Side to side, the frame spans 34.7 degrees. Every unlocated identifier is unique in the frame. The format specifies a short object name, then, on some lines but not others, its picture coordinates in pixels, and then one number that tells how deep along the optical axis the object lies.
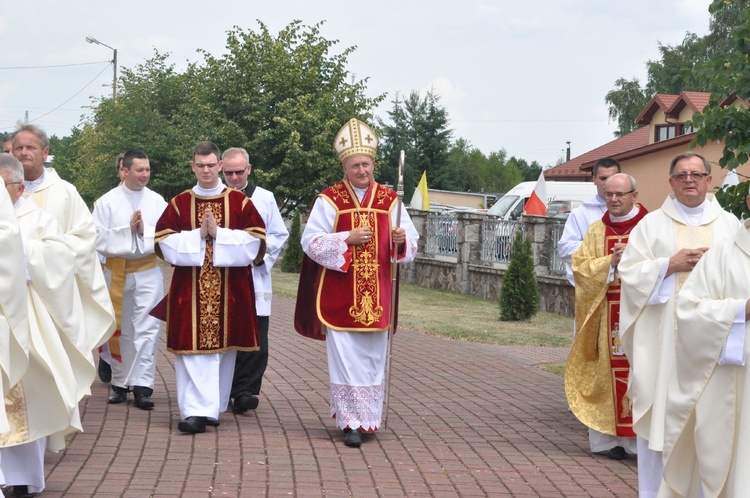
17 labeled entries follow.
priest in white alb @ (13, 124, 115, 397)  7.74
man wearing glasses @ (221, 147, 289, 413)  9.49
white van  35.06
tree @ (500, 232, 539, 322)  18.56
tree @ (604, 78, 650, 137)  60.47
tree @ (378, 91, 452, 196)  72.25
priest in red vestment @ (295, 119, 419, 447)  8.41
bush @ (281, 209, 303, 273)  31.19
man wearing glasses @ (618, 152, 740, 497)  6.51
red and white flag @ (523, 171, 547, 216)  27.69
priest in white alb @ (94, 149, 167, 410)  9.59
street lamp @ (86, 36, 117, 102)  45.53
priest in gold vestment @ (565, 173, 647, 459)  8.20
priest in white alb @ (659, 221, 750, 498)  5.36
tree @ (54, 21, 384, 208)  31.95
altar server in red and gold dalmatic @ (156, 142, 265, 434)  8.68
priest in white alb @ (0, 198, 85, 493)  6.34
